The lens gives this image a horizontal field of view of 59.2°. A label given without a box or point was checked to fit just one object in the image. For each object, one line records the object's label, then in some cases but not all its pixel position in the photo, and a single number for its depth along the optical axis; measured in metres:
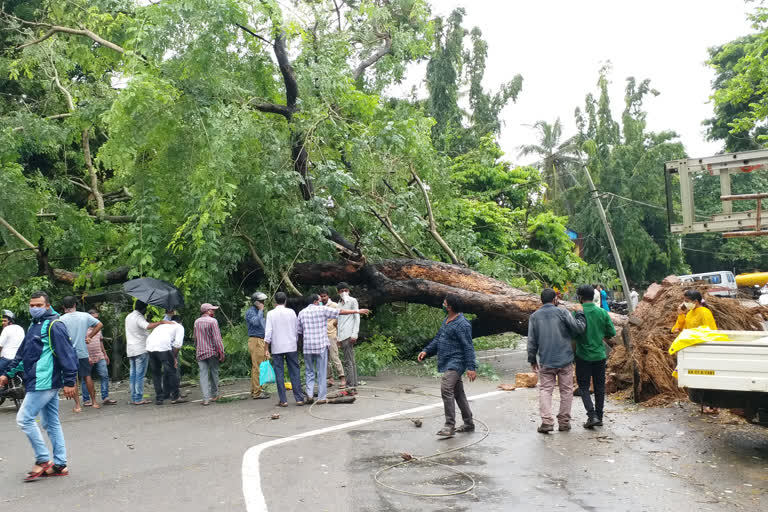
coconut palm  45.59
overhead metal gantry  7.63
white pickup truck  6.58
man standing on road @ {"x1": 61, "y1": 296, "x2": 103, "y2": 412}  10.87
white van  34.52
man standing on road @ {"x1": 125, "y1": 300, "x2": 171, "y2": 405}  11.27
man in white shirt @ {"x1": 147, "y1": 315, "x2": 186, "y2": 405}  11.05
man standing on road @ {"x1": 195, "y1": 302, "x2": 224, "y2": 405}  10.78
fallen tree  13.46
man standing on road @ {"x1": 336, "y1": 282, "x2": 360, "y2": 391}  11.16
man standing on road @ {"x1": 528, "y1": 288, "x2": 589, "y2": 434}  7.89
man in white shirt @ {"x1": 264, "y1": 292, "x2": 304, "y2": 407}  10.18
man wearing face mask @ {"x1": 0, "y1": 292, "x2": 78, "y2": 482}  6.38
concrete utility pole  26.71
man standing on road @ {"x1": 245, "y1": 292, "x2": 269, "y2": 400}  11.17
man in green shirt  8.14
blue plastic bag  10.77
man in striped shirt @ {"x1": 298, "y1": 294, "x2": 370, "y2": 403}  10.22
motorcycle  11.16
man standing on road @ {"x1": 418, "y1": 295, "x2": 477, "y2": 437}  7.73
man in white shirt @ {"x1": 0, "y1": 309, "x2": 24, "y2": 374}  9.85
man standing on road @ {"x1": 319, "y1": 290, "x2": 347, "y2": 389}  11.23
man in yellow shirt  9.10
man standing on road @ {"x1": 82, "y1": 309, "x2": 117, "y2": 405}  11.36
